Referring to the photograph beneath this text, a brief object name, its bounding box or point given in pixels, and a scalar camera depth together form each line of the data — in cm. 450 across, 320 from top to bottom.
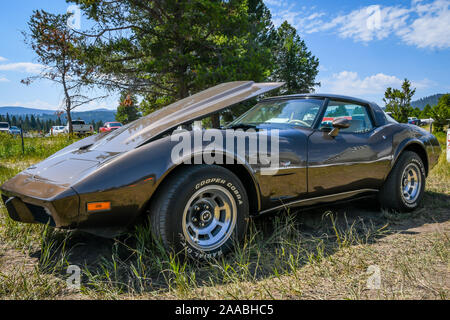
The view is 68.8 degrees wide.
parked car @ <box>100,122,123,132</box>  2916
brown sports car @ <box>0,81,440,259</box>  206
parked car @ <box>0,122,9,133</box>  3695
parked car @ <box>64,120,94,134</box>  3166
